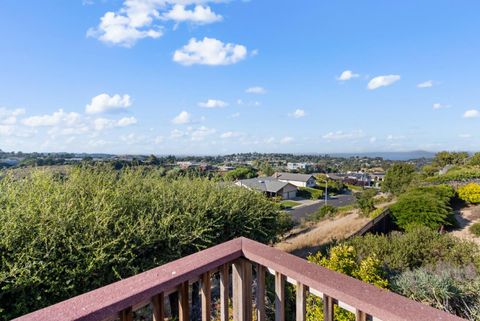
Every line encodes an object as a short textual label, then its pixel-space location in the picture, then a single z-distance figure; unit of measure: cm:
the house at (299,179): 4384
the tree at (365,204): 1831
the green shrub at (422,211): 1339
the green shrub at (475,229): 1245
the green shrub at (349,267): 355
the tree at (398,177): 2618
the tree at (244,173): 4350
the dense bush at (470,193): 1780
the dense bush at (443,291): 362
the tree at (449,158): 3503
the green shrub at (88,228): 370
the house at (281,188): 3519
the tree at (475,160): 2702
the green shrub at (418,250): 569
